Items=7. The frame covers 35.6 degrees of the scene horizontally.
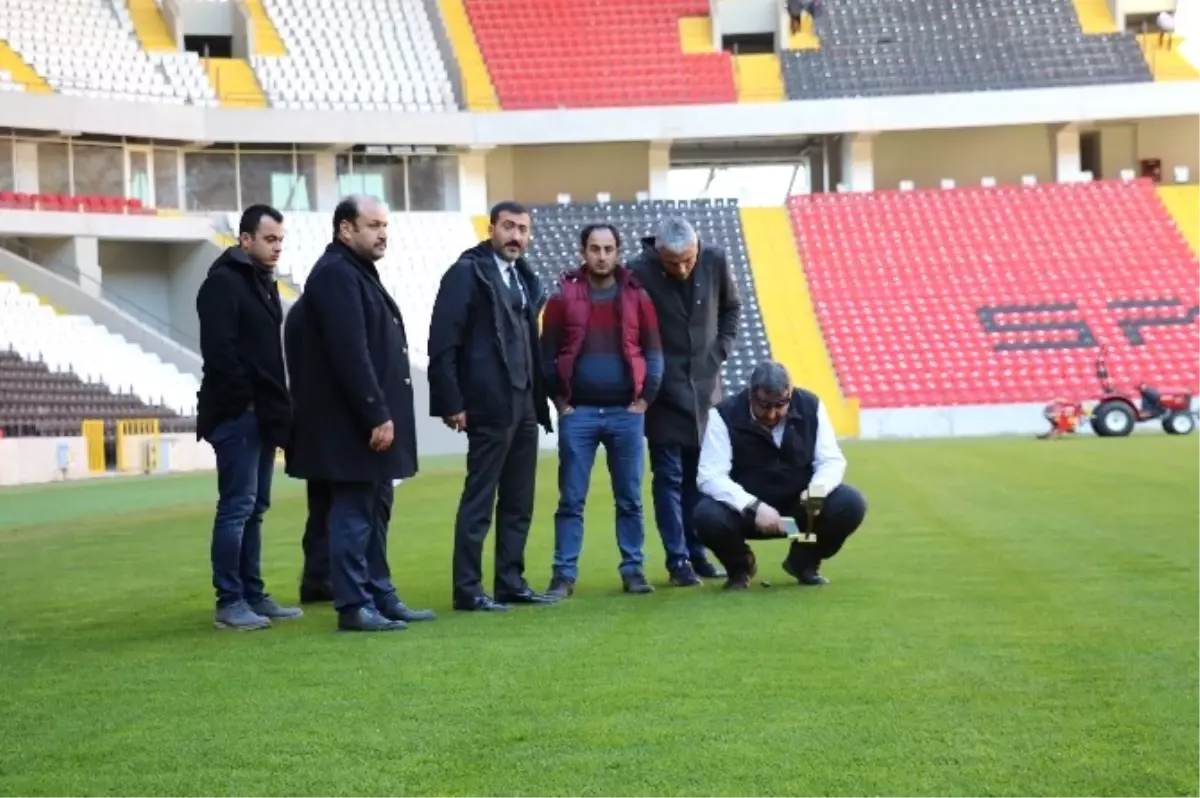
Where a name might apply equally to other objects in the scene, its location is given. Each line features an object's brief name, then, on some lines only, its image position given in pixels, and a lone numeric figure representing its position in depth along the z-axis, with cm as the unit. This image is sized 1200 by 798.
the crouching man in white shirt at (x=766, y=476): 980
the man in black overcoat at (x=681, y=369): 1060
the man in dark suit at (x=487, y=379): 959
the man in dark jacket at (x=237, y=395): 916
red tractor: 3328
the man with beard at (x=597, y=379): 1016
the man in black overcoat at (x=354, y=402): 879
